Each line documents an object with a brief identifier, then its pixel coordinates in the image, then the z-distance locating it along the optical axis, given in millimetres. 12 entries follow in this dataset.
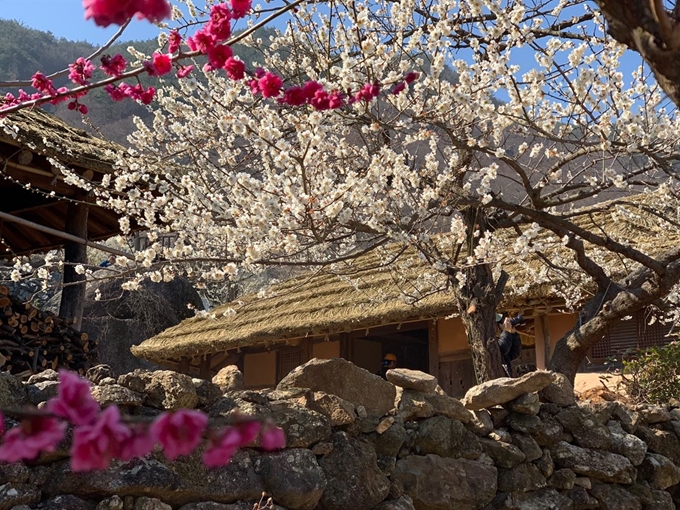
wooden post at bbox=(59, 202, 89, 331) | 8031
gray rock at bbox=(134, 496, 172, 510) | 3684
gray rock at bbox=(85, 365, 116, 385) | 4332
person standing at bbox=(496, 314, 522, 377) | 7804
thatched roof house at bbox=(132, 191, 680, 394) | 8891
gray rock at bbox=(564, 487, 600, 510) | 5621
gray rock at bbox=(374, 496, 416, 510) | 4551
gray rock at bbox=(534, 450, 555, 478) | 5586
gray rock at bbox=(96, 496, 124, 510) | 3615
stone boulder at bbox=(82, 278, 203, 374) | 20219
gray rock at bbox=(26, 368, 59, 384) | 4086
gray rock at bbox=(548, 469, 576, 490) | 5609
